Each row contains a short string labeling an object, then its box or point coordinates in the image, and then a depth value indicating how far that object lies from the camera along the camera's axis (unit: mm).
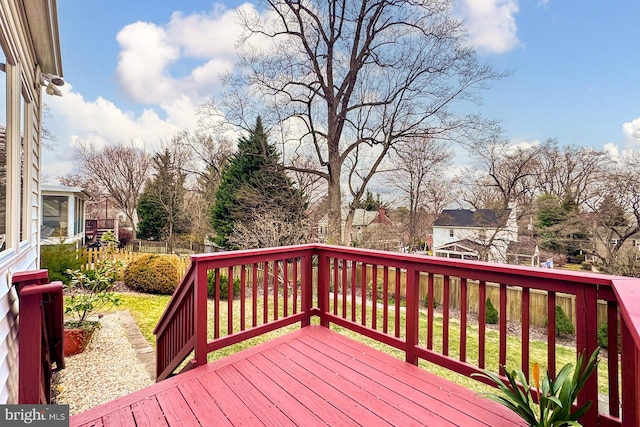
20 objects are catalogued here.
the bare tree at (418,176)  10828
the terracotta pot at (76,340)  4234
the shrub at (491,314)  7250
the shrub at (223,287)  7762
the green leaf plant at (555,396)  1451
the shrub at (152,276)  8078
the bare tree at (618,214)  8508
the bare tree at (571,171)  9898
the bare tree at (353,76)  9633
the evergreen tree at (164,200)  16109
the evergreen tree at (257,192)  10586
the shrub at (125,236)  18294
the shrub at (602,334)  5188
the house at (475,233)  10789
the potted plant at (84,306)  4277
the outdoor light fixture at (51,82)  3101
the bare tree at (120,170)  17328
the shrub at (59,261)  6160
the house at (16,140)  1688
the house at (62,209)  10652
